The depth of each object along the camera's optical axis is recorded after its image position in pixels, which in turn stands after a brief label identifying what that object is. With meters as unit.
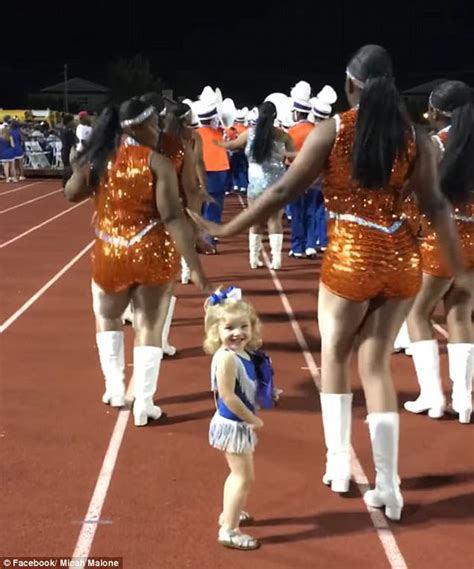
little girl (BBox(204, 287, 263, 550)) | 3.23
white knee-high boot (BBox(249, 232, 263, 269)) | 9.66
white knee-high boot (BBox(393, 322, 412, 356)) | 6.16
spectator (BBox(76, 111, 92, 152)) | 15.77
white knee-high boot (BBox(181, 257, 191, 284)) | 8.67
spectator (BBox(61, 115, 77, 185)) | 18.71
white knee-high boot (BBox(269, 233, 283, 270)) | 9.62
